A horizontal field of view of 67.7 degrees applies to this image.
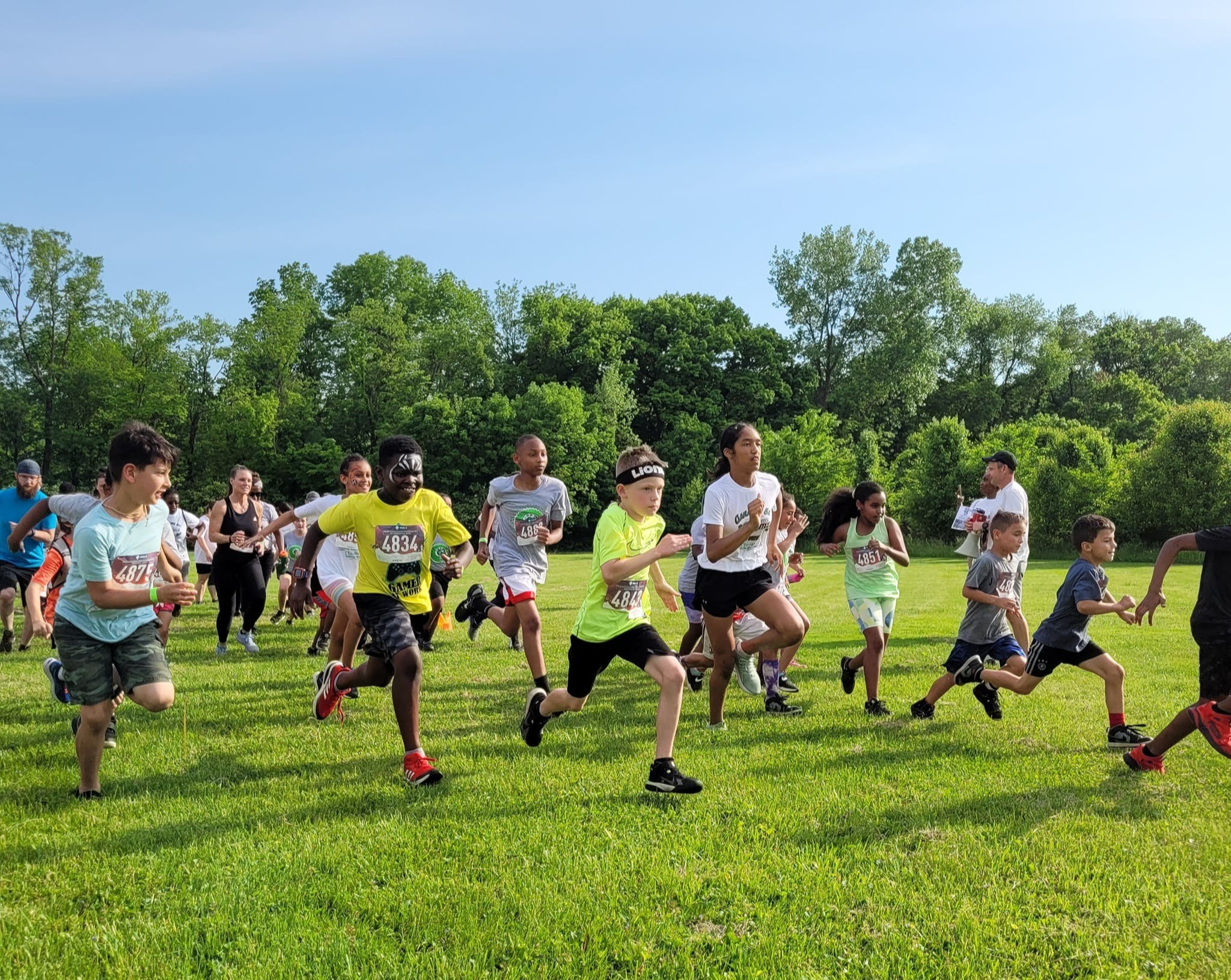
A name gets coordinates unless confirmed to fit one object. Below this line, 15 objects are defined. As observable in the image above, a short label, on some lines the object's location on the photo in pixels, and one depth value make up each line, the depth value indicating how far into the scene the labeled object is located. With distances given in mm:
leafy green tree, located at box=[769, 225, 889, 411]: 65750
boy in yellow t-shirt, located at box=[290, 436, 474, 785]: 6035
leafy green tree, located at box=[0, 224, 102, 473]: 56469
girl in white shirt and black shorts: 7012
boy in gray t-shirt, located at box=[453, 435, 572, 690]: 9109
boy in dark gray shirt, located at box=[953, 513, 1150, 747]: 6809
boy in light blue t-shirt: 5410
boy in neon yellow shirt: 5629
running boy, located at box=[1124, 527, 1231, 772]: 6082
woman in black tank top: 11414
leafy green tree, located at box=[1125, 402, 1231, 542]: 41625
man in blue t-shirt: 11055
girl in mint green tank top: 8484
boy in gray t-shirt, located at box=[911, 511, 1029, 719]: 7562
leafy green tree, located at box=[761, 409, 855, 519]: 52531
